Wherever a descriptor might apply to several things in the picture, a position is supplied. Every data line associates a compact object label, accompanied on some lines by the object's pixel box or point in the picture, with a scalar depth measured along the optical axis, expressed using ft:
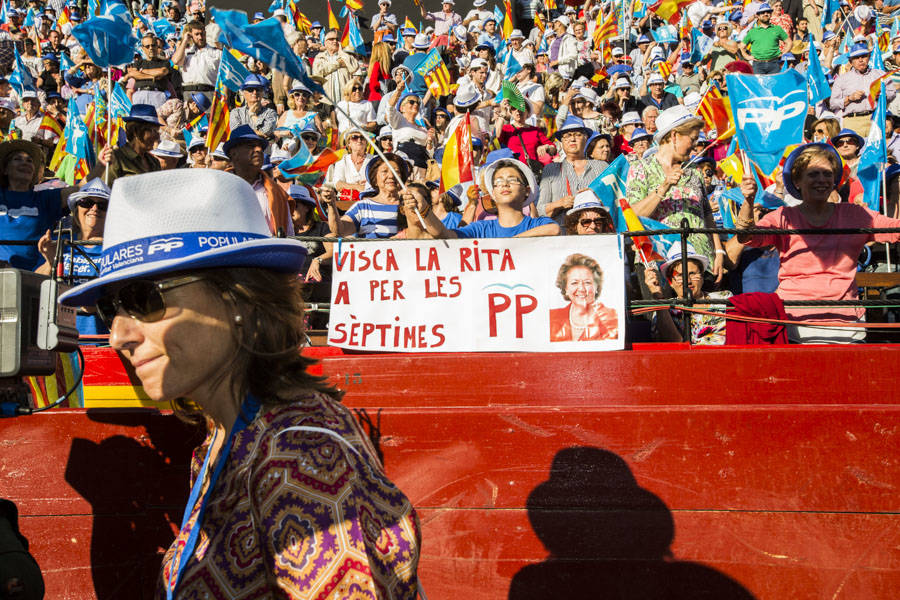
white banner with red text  16.55
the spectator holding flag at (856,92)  41.65
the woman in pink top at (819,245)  18.48
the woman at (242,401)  5.30
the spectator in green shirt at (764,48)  48.24
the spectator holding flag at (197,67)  49.65
